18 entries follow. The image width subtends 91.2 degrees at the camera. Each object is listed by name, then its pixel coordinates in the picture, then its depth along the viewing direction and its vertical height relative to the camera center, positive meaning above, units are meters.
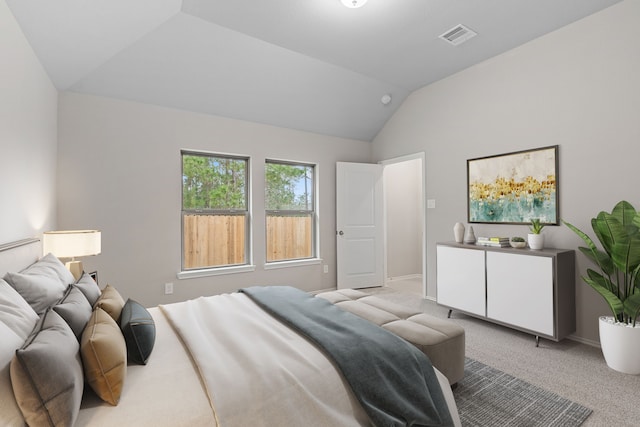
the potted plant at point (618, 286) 2.32 -0.59
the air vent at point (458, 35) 3.08 +1.82
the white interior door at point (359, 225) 4.92 -0.17
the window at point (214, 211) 3.91 +0.07
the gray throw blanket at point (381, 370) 1.36 -0.73
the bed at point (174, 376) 1.02 -0.64
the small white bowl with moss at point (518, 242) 3.14 -0.30
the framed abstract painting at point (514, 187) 3.18 +0.29
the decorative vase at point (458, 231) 3.70 -0.21
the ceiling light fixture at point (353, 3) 2.54 +1.73
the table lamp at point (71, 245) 2.52 -0.22
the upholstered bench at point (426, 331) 1.91 -0.75
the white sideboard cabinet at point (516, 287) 2.77 -0.72
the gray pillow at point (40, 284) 1.56 -0.35
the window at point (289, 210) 4.52 +0.08
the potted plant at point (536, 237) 3.01 -0.23
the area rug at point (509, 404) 1.81 -1.20
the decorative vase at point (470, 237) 3.62 -0.27
